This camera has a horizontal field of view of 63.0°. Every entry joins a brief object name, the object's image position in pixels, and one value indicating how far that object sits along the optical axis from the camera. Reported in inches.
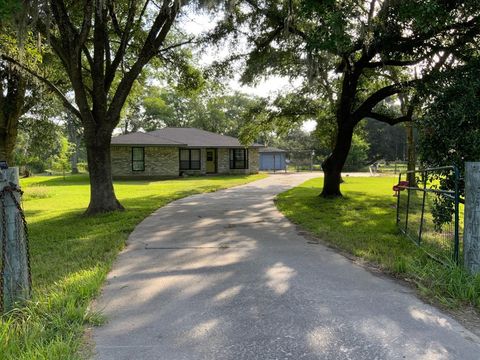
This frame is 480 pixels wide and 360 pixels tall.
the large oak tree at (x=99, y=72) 378.6
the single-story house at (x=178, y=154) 1068.5
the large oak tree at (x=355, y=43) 282.7
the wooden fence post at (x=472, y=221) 166.2
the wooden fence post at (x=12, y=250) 133.6
